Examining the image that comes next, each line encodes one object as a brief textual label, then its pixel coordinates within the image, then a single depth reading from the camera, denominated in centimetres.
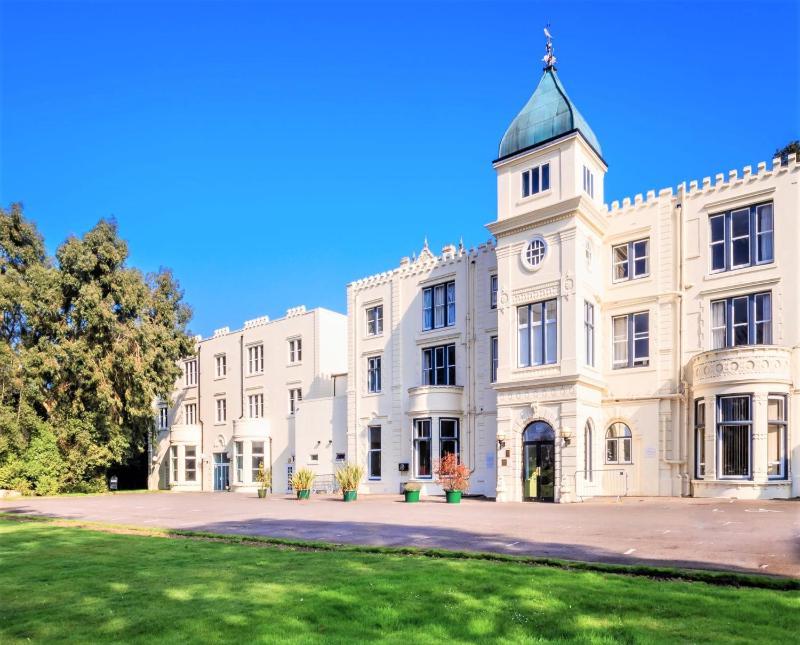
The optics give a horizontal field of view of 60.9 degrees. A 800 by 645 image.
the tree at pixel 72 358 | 3706
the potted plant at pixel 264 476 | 3912
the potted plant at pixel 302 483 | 3028
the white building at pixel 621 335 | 2236
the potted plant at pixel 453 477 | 2480
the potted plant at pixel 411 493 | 2531
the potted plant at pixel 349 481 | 2759
